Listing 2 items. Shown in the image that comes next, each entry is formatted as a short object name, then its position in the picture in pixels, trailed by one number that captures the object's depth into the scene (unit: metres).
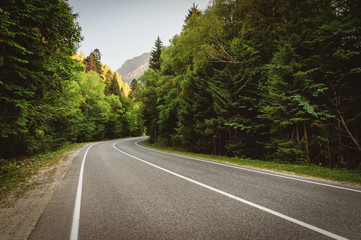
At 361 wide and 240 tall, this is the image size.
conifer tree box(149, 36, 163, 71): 28.64
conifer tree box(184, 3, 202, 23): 19.71
